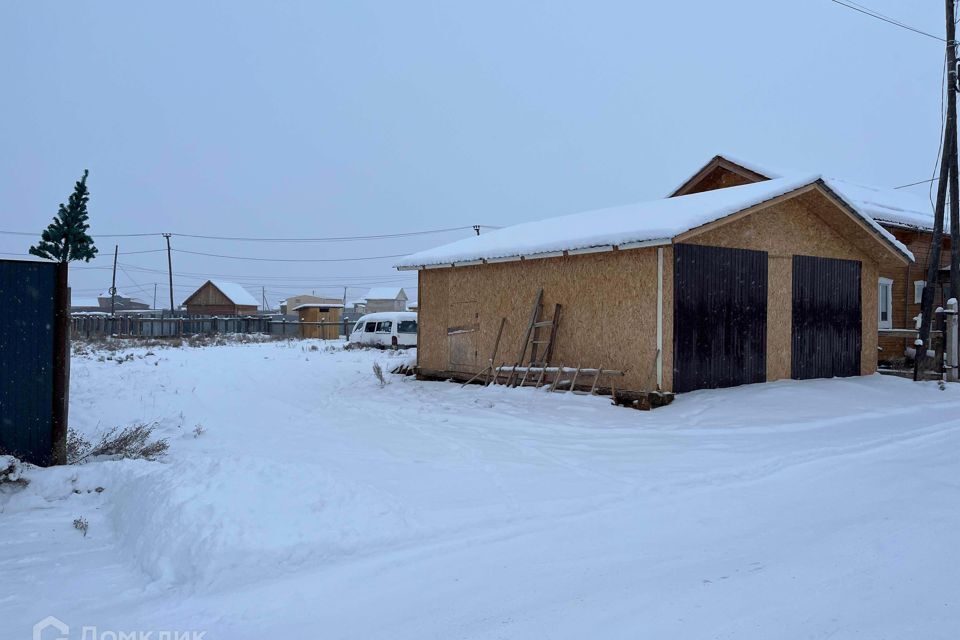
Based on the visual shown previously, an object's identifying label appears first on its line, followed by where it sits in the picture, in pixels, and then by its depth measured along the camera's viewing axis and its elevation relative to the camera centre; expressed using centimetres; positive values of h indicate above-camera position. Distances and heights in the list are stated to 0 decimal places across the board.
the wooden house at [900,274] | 1980 +185
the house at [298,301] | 7701 +336
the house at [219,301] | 5734 +242
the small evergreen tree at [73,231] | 1121 +163
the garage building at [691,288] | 1164 +89
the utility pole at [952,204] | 1483 +304
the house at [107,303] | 8722 +346
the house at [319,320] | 4134 +62
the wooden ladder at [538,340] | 1352 -18
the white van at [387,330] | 2820 -1
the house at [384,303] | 6406 +260
